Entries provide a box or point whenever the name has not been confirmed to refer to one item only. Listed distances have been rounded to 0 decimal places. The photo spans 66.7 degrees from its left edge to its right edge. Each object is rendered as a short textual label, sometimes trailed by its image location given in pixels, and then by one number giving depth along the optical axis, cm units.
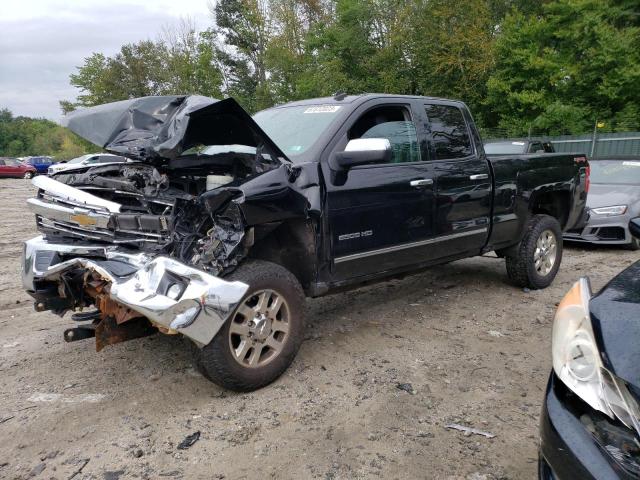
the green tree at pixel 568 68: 1966
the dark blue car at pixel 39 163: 4028
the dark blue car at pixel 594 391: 149
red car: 3719
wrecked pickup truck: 289
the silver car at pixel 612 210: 748
